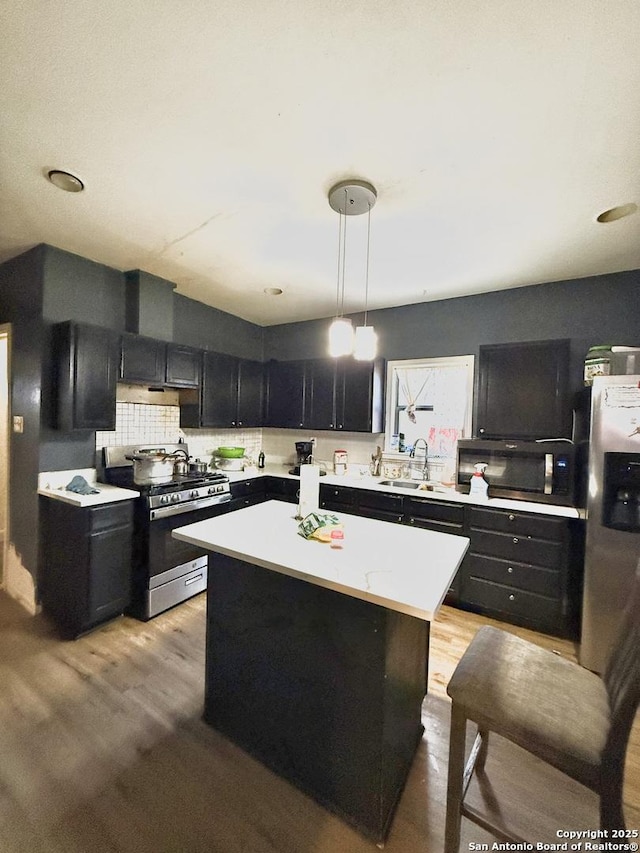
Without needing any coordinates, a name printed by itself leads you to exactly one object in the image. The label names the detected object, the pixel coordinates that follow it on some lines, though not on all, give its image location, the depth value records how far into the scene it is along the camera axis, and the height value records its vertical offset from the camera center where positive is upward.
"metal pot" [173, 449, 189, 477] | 3.22 -0.46
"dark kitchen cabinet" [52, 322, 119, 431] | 2.54 +0.27
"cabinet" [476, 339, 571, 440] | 2.85 +0.27
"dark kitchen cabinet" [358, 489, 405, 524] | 3.16 -0.79
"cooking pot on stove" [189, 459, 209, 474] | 3.44 -0.50
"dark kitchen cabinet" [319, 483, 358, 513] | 3.42 -0.78
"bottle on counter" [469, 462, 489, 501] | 2.91 -0.53
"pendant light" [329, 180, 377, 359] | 1.79 +0.46
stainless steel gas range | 2.61 -0.89
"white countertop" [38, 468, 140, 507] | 2.40 -0.58
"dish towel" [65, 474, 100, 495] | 2.57 -0.54
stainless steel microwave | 2.65 -0.36
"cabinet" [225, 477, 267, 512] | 3.52 -0.79
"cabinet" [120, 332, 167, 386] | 2.87 +0.45
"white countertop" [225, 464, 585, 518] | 2.60 -0.63
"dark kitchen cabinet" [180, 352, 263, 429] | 3.57 +0.22
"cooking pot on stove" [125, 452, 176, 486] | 2.91 -0.45
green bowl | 3.96 -0.40
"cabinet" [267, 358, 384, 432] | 3.67 +0.26
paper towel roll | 1.90 -0.39
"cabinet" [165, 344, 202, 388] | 3.20 +0.45
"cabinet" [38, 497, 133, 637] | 2.37 -1.05
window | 3.49 +0.19
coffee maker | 4.22 -0.42
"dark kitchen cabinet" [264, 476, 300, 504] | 3.78 -0.78
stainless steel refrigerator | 2.12 -0.53
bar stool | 0.99 -0.92
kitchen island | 1.26 -0.95
